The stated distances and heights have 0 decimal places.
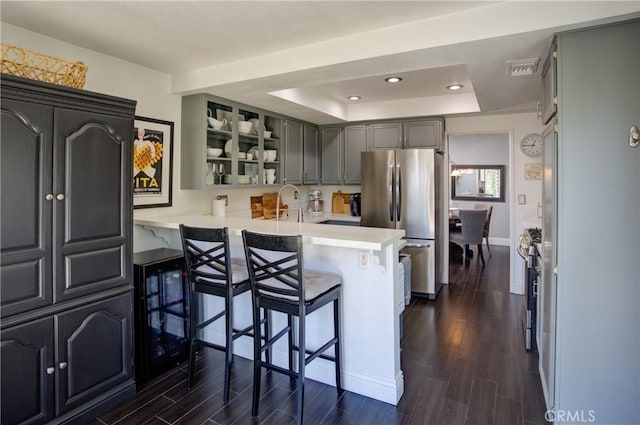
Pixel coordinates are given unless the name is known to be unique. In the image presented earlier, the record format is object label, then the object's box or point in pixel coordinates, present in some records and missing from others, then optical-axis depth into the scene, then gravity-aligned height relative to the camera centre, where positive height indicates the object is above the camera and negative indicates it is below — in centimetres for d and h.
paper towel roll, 395 -1
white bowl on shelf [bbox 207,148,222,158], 358 +53
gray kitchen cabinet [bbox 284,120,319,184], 474 +73
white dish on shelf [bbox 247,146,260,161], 415 +63
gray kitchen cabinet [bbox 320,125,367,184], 525 +79
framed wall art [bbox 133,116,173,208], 315 +39
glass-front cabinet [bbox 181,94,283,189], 350 +66
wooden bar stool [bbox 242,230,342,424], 211 -52
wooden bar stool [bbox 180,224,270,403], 240 -48
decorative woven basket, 204 +77
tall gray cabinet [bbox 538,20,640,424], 188 -8
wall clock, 450 +78
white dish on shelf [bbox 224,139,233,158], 381 +60
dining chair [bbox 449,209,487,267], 640 -36
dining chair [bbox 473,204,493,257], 682 -35
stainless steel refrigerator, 442 +8
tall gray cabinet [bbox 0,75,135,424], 189 -26
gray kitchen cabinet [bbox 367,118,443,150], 474 +97
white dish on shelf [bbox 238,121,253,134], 391 +85
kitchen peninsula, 238 -66
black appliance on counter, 532 +4
